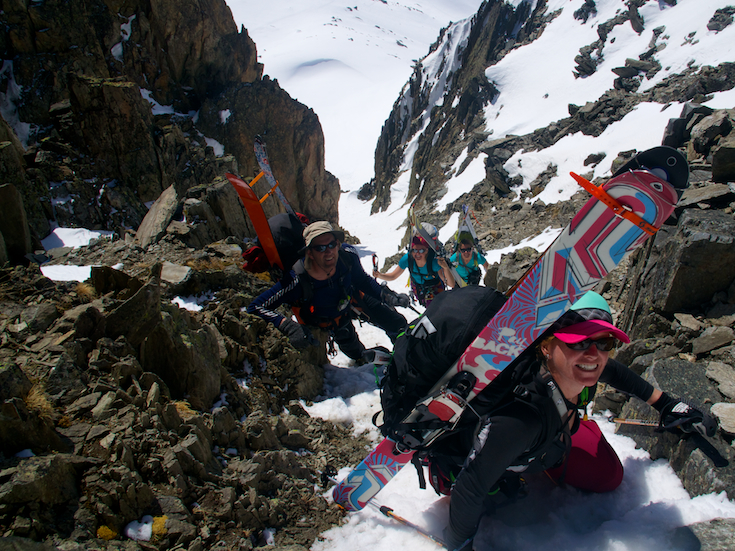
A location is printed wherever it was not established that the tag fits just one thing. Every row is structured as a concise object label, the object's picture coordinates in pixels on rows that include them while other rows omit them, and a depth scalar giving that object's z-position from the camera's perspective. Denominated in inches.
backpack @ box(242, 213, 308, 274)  212.1
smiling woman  92.9
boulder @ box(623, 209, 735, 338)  176.1
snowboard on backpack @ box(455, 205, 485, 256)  328.5
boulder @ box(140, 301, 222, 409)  142.9
